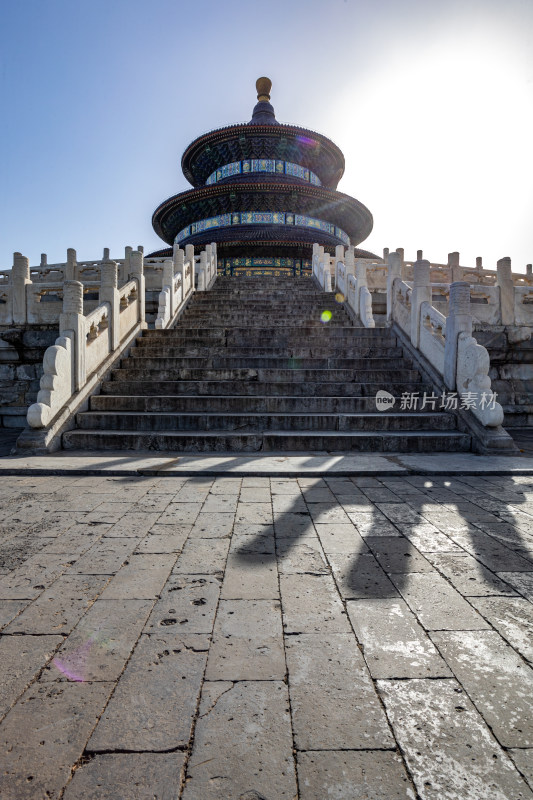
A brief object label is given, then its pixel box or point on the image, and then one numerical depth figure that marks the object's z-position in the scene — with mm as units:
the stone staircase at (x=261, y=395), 6105
